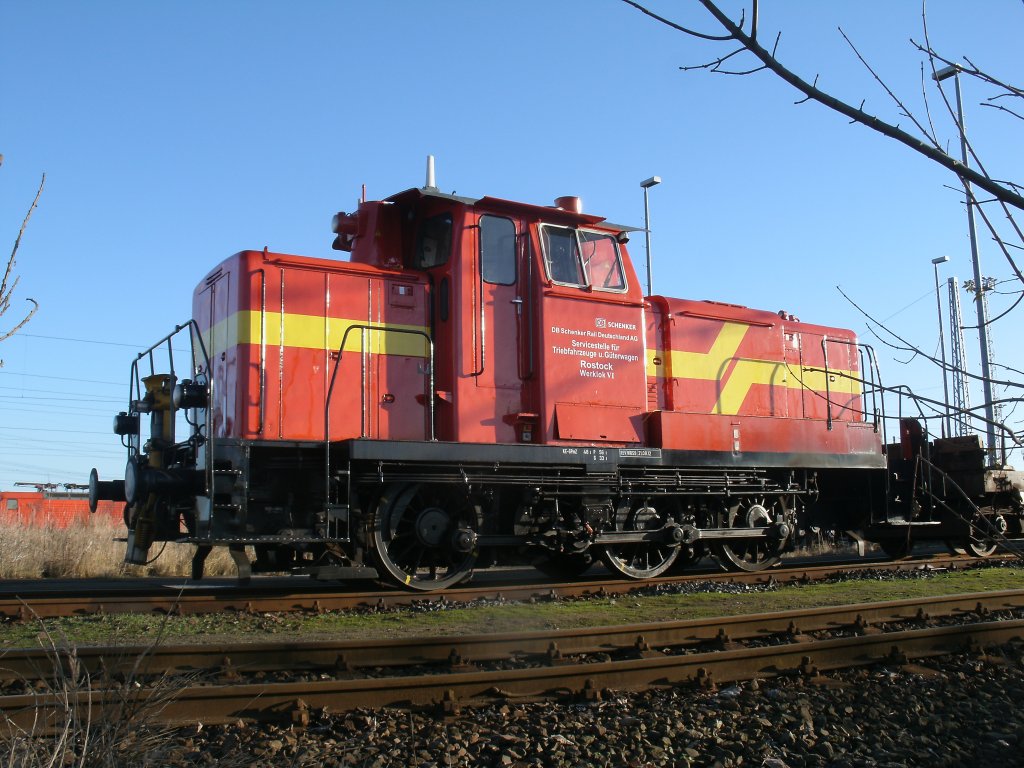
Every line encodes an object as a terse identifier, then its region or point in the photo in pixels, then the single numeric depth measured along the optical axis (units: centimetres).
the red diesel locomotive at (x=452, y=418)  793
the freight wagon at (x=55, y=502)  2812
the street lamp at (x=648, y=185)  2048
